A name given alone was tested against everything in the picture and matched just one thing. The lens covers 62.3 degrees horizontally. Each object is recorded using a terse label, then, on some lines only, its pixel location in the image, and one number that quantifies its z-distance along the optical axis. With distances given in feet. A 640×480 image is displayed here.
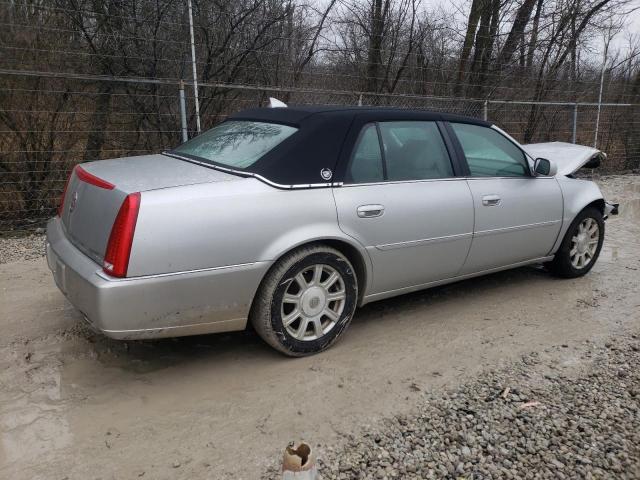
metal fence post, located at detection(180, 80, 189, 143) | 22.18
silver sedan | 9.16
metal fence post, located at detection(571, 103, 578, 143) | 37.68
